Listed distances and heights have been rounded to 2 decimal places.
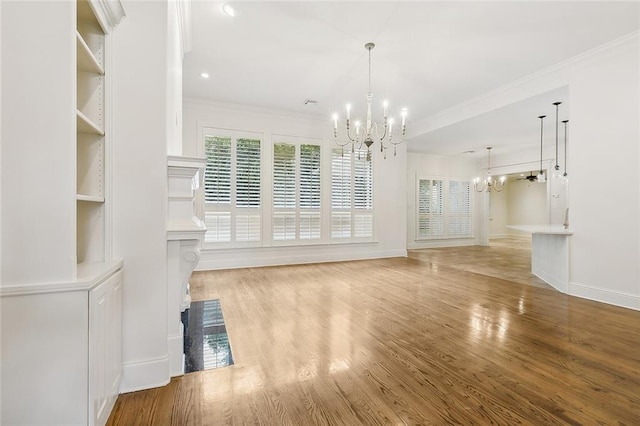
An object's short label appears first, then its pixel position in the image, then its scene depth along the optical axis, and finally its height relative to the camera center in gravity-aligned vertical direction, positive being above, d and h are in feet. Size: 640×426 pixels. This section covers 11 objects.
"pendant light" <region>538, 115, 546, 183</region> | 17.26 +5.55
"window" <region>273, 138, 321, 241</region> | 18.65 +1.43
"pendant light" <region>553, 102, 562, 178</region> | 24.29 +3.34
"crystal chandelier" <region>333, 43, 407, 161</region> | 11.28 +5.29
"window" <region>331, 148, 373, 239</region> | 20.31 +1.21
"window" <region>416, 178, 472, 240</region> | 27.96 +0.31
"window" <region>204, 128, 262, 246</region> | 16.92 +1.51
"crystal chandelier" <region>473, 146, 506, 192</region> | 28.02 +3.04
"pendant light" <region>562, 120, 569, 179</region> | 20.88 +4.56
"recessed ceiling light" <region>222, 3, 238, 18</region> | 9.08 +6.70
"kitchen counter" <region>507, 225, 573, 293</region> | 12.44 -2.25
